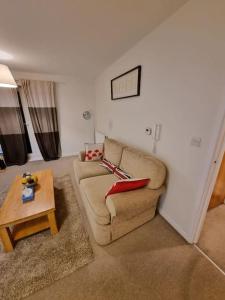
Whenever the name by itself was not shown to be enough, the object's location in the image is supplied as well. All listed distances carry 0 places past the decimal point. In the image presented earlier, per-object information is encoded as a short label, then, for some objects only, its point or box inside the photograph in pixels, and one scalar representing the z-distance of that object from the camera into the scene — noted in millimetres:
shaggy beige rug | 1146
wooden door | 1765
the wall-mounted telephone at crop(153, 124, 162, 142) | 1739
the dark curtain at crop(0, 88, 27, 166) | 3223
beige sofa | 1364
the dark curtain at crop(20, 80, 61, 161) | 3371
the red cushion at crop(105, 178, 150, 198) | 1392
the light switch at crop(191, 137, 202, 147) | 1275
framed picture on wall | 2041
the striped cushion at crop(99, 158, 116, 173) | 2252
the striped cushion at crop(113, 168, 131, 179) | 1967
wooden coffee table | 1373
